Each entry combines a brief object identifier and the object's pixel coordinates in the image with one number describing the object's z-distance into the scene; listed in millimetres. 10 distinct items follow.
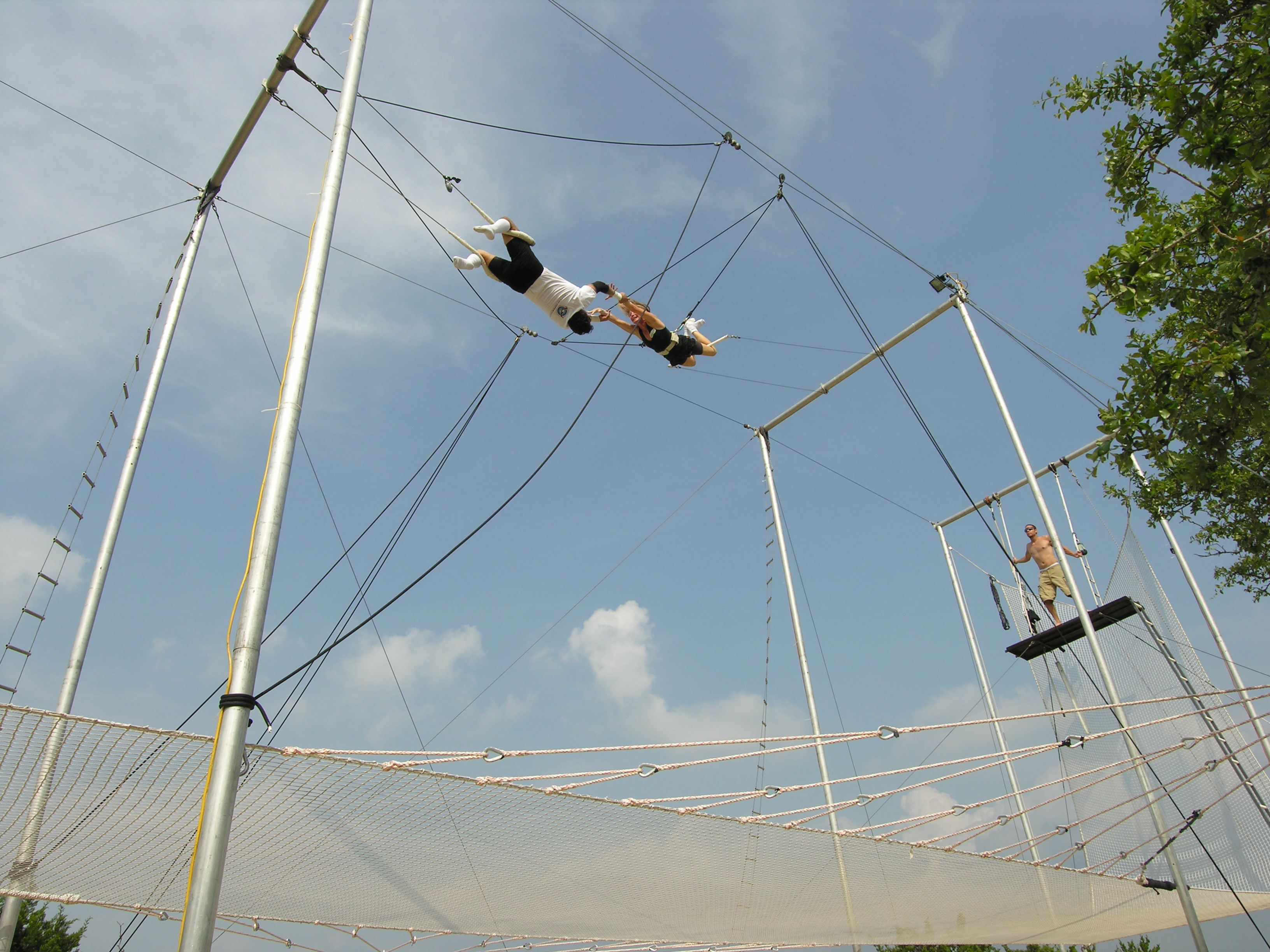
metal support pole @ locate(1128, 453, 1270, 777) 7633
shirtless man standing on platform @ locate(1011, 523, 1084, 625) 9609
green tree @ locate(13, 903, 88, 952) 11969
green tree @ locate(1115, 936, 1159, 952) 8633
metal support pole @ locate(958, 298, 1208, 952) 5391
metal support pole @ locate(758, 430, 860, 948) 5298
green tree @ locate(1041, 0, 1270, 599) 3801
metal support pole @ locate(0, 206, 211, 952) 3188
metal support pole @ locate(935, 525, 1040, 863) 10133
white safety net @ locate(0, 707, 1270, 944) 3299
